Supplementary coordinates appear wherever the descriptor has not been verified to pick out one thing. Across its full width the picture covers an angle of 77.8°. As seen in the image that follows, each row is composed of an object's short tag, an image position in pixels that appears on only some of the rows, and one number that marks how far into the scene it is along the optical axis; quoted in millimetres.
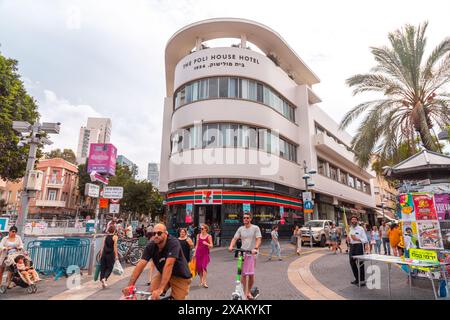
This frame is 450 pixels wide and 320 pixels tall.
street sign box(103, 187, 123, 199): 11284
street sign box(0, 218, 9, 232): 8859
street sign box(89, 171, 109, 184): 9930
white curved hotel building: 21062
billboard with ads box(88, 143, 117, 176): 14406
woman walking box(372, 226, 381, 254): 15609
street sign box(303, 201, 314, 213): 16250
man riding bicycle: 3568
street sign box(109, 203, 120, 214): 16391
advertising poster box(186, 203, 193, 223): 20531
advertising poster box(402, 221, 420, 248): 7189
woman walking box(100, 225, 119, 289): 7785
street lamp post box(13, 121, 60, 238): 8883
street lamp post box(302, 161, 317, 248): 18181
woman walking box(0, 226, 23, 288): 7311
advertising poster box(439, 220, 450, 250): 6809
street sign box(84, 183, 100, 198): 9711
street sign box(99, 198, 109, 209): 15601
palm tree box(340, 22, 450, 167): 13148
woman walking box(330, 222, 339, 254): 15586
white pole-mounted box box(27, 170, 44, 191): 8898
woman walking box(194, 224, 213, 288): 7873
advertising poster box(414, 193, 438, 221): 7062
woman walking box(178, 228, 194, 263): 7344
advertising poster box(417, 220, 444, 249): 6824
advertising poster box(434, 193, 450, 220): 7012
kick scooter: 4629
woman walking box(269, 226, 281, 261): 13209
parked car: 19566
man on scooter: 5828
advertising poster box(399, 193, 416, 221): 7445
